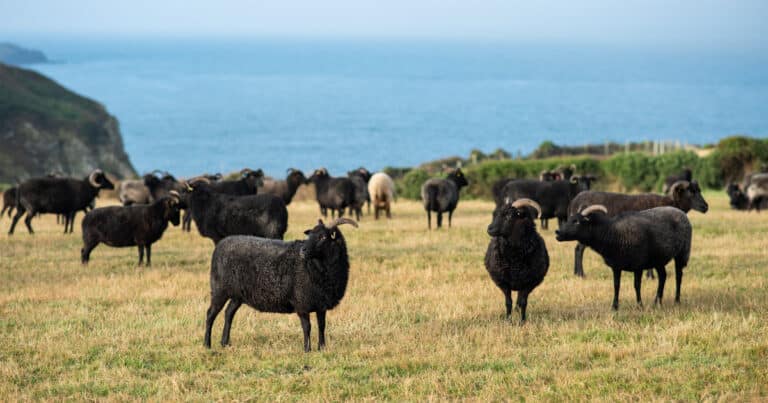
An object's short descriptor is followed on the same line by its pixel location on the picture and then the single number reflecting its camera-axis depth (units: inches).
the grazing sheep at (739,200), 1476.4
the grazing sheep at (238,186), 1096.1
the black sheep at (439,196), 1099.3
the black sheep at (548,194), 992.9
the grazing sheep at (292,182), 1261.1
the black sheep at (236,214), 792.3
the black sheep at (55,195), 1059.3
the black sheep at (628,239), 563.8
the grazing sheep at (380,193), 1293.1
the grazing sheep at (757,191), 1423.5
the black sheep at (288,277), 462.0
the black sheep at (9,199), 1267.2
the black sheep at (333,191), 1213.1
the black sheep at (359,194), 1226.1
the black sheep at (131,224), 803.4
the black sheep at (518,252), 534.6
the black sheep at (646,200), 741.9
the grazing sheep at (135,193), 1398.9
